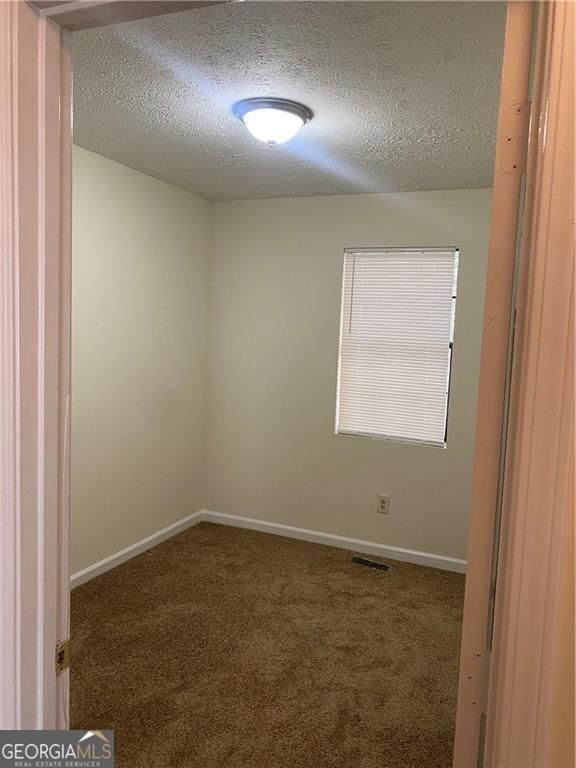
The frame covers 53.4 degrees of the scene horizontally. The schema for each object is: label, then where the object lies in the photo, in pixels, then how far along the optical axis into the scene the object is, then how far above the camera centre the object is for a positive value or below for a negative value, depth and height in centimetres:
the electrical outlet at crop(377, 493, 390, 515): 400 -116
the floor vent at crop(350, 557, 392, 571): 382 -152
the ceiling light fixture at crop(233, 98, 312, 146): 232 +90
